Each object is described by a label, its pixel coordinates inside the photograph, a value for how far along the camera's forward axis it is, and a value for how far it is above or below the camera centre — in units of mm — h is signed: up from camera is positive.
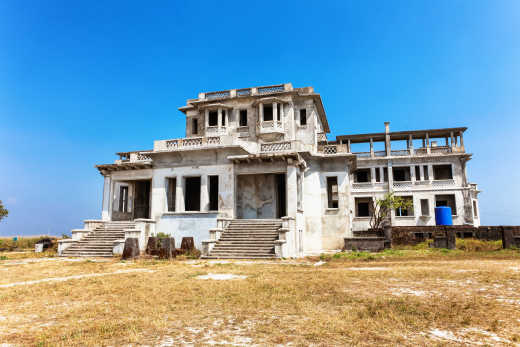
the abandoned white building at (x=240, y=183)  19500 +3035
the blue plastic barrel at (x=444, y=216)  29078 +441
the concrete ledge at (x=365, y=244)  19984 -1341
